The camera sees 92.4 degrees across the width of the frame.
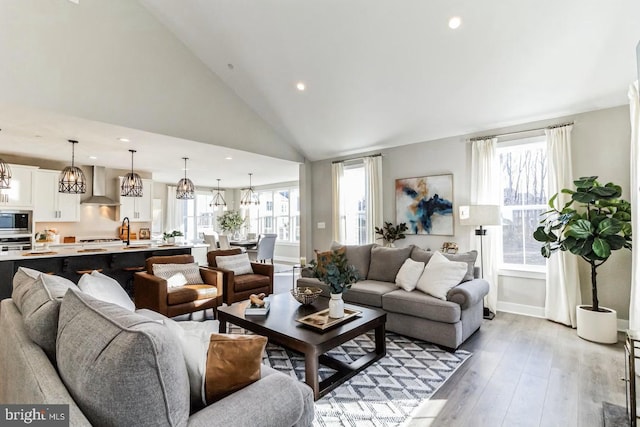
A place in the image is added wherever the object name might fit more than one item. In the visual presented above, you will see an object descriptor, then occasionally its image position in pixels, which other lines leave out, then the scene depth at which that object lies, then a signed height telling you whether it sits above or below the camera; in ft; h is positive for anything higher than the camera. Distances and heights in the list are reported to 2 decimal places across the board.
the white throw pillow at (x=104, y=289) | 6.26 -1.37
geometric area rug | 6.93 -4.32
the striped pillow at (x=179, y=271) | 12.98 -2.07
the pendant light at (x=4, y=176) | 13.51 +2.21
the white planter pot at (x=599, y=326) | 10.66 -3.78
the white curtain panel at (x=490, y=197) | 14.52 +1.11
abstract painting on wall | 16.30 +0.96
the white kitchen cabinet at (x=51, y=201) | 19.62 +1.63
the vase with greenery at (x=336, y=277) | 8.78 -1.58
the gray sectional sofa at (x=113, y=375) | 2.86 -1.62
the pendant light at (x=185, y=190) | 18.70 +2.10
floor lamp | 13.12 +0.19
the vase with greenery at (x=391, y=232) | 17.76 -0.62
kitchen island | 12.70 -1.73
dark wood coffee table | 7.45 -2.89
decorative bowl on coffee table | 10.21 -2.43
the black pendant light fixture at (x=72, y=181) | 14.80 +2.15
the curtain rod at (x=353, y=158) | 19.15 +4.20
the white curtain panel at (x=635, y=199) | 9.46 +0.61
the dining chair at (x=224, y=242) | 26.08 -1.58
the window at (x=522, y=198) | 14.08 +1.03
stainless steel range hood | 22.38 +2.62
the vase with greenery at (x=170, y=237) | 21.02 -0.88
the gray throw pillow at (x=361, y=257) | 14.43 -1.68
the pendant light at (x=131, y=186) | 17.20 +2.18
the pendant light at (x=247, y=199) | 28.32 +2.32
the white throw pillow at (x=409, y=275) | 11.93 -2.12
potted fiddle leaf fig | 10.37 -0.52
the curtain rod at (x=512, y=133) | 13.04 +4.07
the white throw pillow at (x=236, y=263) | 14.88 -1.96
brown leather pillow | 4.06 -1.90
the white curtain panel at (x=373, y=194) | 18.90 +1.71
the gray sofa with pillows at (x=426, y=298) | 10.23 -2.77
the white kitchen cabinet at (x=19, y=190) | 18.17 +2.18
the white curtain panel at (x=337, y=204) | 20.85 +1.25
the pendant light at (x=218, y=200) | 34.65 +2.69
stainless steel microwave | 18.29 +0.26
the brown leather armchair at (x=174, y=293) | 11.95 -2.82
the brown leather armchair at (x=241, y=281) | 14.12 -2.77
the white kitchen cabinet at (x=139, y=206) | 23.97 +1.49
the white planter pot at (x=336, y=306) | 8.89 -2.45
